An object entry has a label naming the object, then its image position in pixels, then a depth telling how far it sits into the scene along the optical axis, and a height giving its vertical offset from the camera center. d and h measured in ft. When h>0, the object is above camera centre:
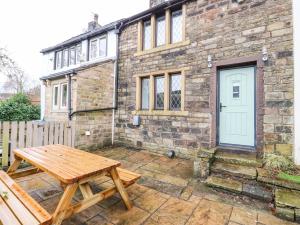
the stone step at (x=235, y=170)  10.97 -3.77
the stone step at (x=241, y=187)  9.50 -4.38
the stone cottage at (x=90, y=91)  19.13 +3.01
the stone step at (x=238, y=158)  12.03 -3.22
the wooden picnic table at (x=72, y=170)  5.88 -2.20
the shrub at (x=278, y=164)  11.09 -3.29
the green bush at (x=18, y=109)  35.29 +0.90
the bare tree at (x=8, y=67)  43.64 +12.65
